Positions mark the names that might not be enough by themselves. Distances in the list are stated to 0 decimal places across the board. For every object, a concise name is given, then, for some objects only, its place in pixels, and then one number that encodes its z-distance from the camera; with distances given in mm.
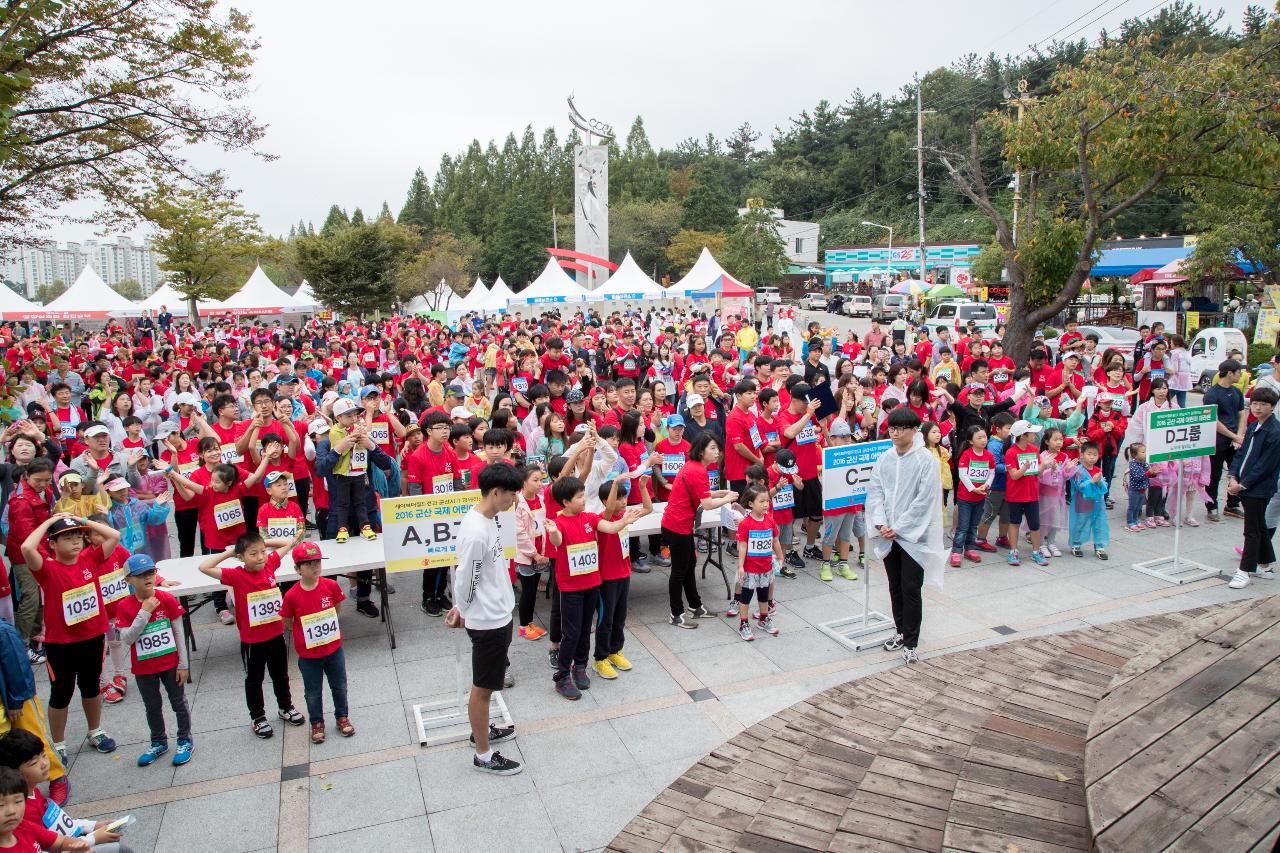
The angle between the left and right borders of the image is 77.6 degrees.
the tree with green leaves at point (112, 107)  9000
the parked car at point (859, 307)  48938
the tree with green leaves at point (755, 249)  48000
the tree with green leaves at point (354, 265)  42062
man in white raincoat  5961
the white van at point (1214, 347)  17781
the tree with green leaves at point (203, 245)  34000
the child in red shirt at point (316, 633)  5137
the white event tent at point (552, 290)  33656
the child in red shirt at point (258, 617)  5207
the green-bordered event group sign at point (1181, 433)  8094
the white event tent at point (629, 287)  31297
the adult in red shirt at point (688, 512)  6734
